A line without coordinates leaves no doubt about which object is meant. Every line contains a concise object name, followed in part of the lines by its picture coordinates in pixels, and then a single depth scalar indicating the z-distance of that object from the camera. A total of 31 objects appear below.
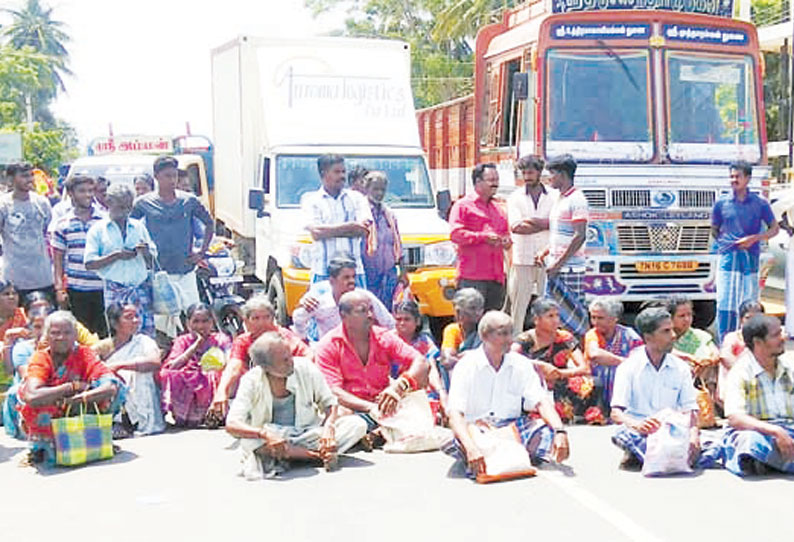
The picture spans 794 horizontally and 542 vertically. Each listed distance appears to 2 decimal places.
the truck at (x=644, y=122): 9.96
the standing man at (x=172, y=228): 8.69
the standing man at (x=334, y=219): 8.42
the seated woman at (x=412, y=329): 7.85
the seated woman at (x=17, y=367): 7.22
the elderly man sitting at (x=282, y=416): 6.22
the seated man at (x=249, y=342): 7.04
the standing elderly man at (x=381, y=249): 8.79
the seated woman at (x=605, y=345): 7.51
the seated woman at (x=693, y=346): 7.64
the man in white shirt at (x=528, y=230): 8.77
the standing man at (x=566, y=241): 8.44
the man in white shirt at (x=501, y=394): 6.22
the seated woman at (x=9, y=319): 7.68
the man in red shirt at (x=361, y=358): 6.80
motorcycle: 10.17
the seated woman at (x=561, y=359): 7.51
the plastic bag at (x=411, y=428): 6.75
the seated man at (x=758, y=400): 5.98
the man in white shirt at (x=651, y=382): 6.30
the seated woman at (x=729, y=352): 7.38
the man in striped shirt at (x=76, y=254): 8.52
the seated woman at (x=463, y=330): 7.54
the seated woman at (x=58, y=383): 6.52
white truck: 10.31
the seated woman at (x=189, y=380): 7.62
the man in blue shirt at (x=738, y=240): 9.16
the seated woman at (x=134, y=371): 7.42
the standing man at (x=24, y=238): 8.70
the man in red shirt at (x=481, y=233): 8.76
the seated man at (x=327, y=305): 7.61
